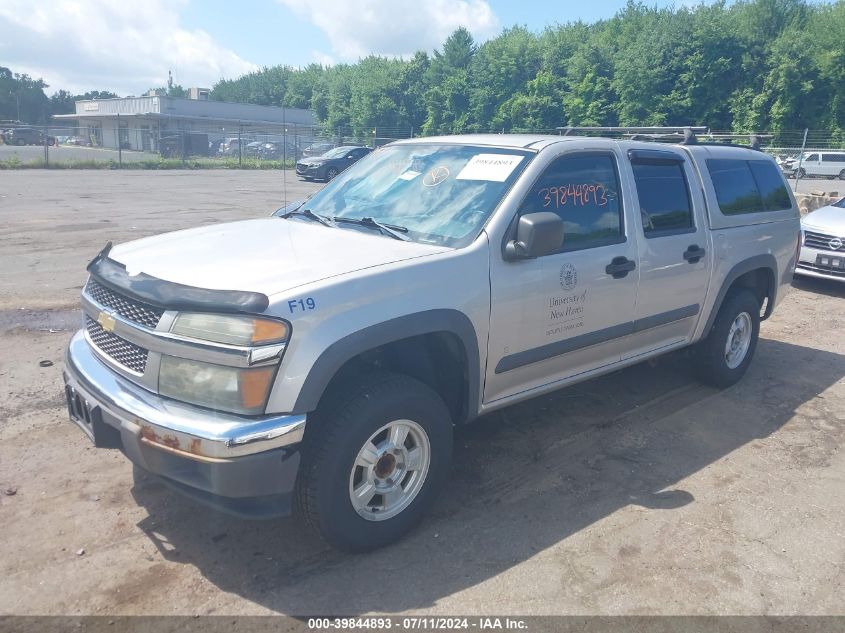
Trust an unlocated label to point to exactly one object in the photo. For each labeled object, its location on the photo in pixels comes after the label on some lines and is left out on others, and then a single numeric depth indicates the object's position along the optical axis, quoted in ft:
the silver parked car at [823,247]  31.04
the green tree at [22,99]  300.81
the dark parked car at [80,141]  168.74
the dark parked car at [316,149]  138.00
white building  173.06
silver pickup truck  9.23
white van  115.96
